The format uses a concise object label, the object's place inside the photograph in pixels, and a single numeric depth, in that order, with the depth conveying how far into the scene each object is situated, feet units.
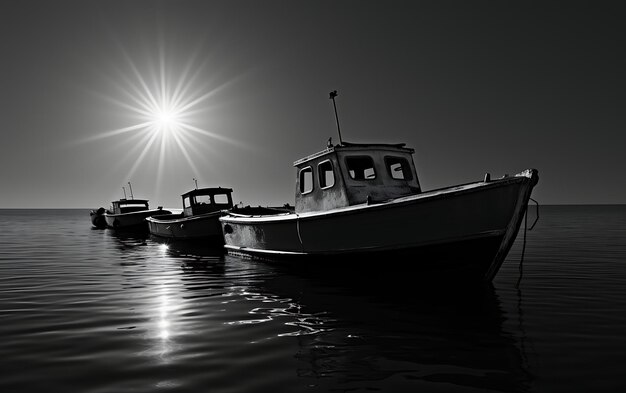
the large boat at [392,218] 26.63
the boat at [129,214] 111.04
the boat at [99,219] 155.12
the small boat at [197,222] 67.26
